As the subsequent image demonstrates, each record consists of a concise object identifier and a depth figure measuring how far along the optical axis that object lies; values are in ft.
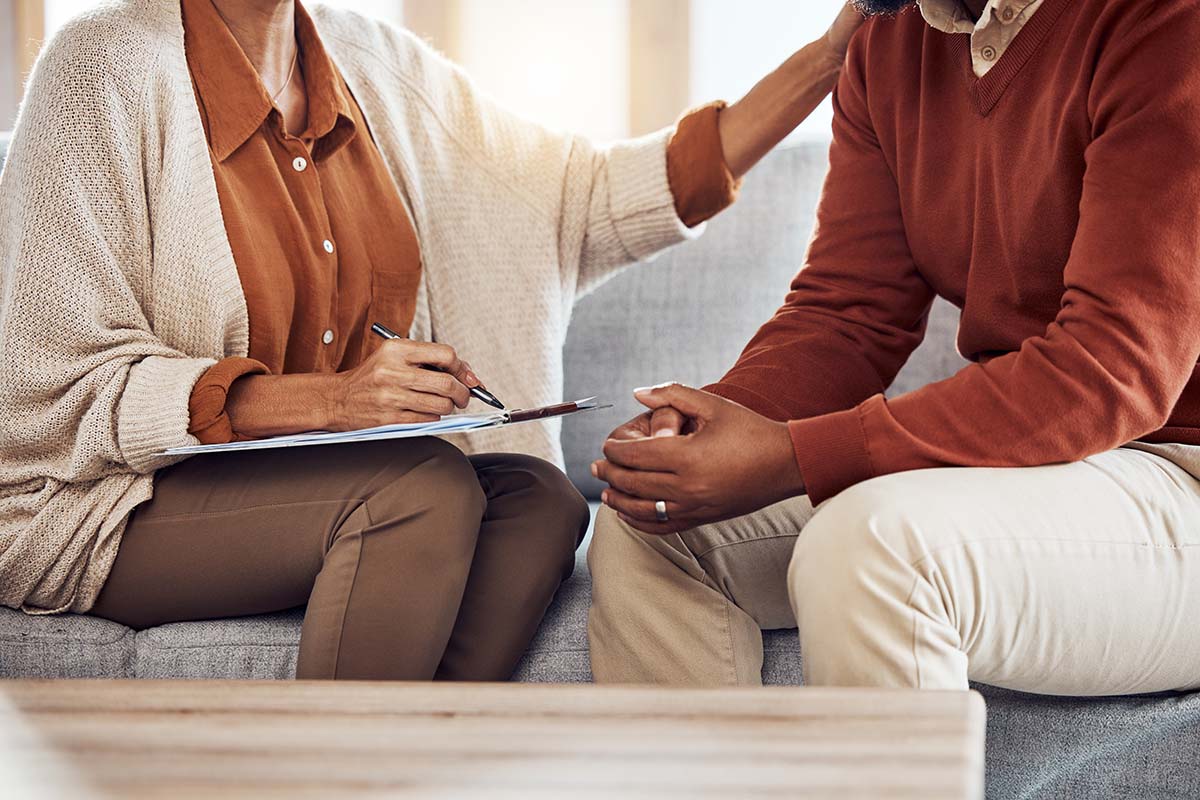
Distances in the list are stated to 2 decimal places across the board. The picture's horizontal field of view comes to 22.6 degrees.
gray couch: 7.05
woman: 7.21
